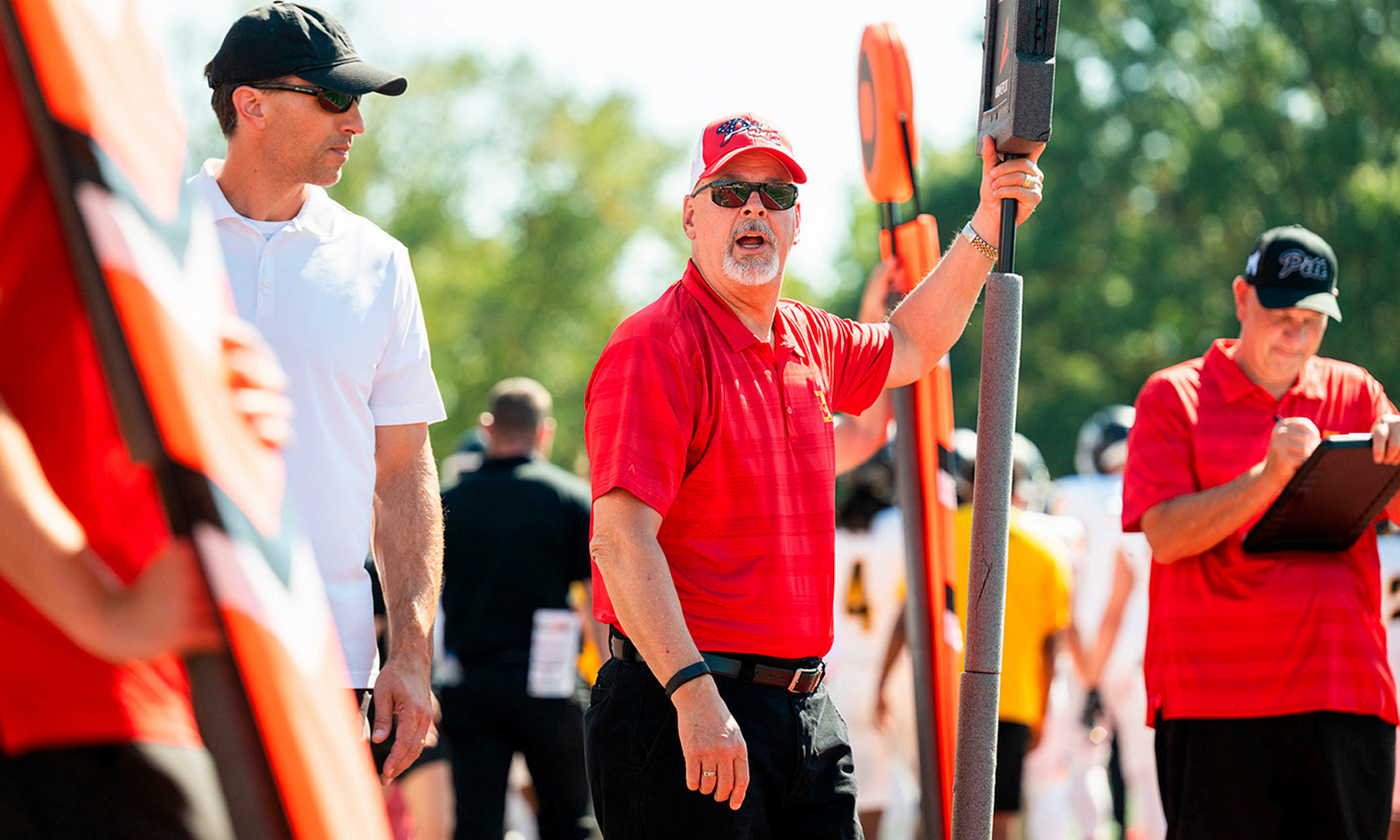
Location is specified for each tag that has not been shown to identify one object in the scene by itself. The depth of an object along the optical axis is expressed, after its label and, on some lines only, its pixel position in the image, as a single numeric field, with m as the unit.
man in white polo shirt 5.82
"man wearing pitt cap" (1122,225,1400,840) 7.80
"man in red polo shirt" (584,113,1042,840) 5.81
